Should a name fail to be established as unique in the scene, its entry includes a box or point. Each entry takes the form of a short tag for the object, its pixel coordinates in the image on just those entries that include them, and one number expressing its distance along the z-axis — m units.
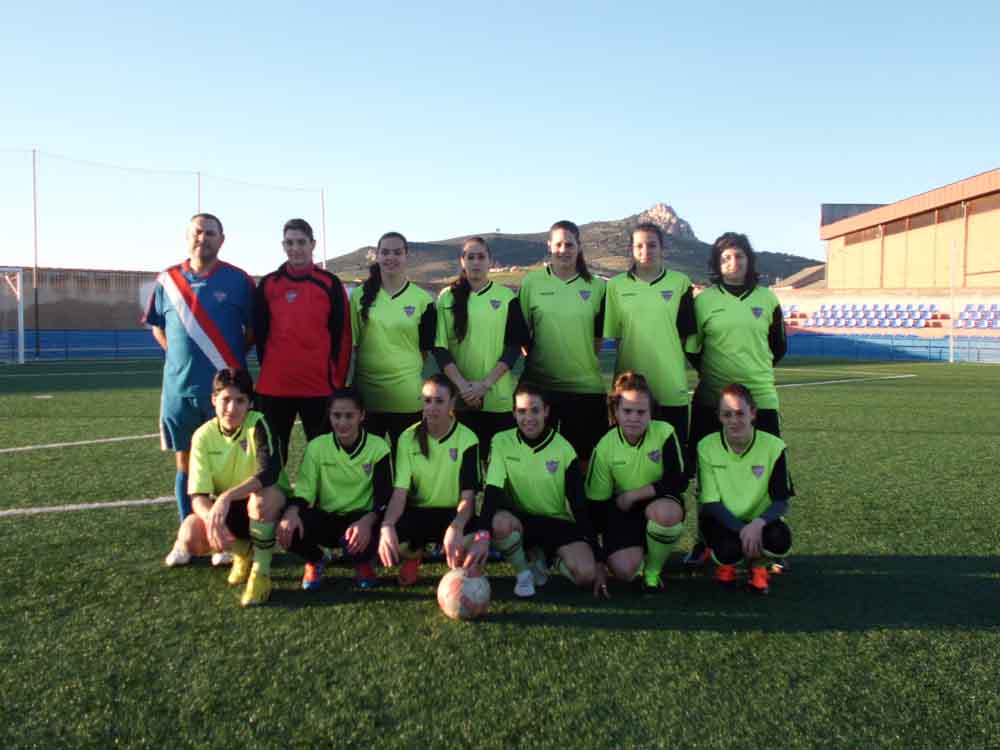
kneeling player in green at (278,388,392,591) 3.41
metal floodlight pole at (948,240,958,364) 22.60
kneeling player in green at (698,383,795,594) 3.38
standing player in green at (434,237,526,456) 3.73
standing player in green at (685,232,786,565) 3.67
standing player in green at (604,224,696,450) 3.70
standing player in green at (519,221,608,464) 3.77
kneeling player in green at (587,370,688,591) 3.40
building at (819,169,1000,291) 29.94
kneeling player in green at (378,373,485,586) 3.41
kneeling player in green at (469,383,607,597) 3.34
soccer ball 3.00
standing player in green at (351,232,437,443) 3.75
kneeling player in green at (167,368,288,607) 3.28
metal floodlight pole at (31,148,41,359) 21.56
